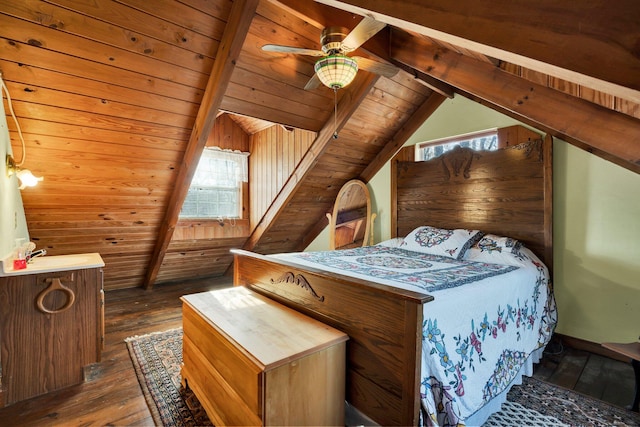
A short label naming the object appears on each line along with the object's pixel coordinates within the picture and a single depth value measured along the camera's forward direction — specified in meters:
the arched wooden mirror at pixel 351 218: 3.94
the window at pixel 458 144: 3.01
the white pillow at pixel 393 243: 3.33
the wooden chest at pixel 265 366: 1.18
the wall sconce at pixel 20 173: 1.95
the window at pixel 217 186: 4.15
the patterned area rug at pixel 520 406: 1.62
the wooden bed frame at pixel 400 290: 1.22
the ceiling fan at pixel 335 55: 1.84
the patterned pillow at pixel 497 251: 2.34
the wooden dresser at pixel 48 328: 1.77
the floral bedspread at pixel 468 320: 1.28
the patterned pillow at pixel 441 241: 2.67
